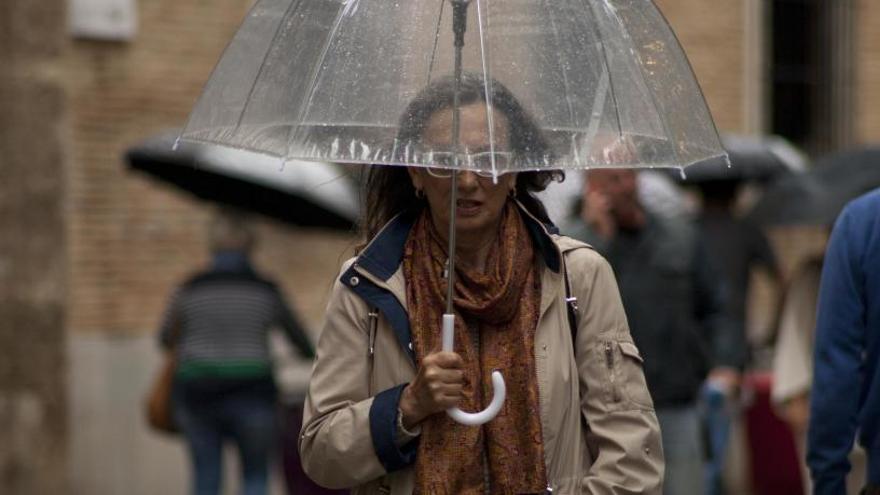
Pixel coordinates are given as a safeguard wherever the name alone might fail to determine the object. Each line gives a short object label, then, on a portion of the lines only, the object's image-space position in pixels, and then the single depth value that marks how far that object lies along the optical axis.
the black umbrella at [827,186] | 17.52
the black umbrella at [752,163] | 23.44
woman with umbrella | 7.67
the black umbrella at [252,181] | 19.30
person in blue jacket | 9.91
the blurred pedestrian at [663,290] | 14.86
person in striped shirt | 18.92
